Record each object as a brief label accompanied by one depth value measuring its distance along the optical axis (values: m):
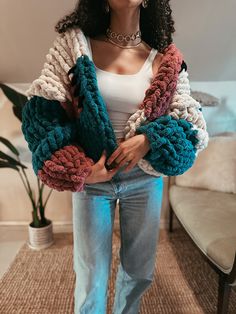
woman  0.78
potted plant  1.66
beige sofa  1.18
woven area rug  1.36
